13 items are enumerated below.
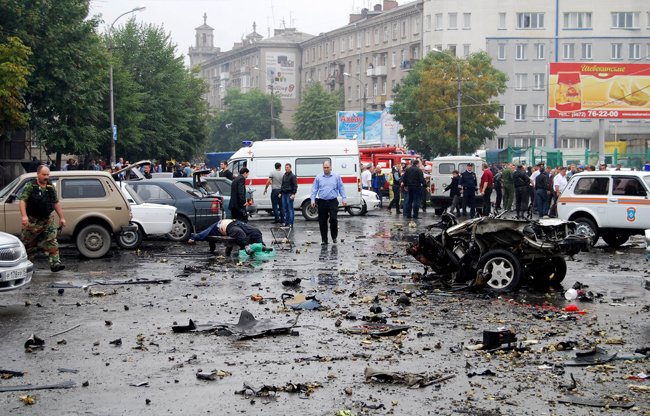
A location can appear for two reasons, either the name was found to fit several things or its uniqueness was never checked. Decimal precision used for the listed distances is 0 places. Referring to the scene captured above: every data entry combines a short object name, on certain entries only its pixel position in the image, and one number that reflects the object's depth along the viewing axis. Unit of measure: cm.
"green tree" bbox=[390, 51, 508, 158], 5819
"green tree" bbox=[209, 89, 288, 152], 10762
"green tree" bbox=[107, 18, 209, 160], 5128
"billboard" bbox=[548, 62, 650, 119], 4725
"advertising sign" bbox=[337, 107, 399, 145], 6456
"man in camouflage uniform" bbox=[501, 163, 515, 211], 2822
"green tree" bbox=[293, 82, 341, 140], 8738
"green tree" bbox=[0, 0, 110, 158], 3212
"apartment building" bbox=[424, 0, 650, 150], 7462
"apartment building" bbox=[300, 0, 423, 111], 8288
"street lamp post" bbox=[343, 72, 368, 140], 6302
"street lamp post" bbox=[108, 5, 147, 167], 3831
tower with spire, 17938
